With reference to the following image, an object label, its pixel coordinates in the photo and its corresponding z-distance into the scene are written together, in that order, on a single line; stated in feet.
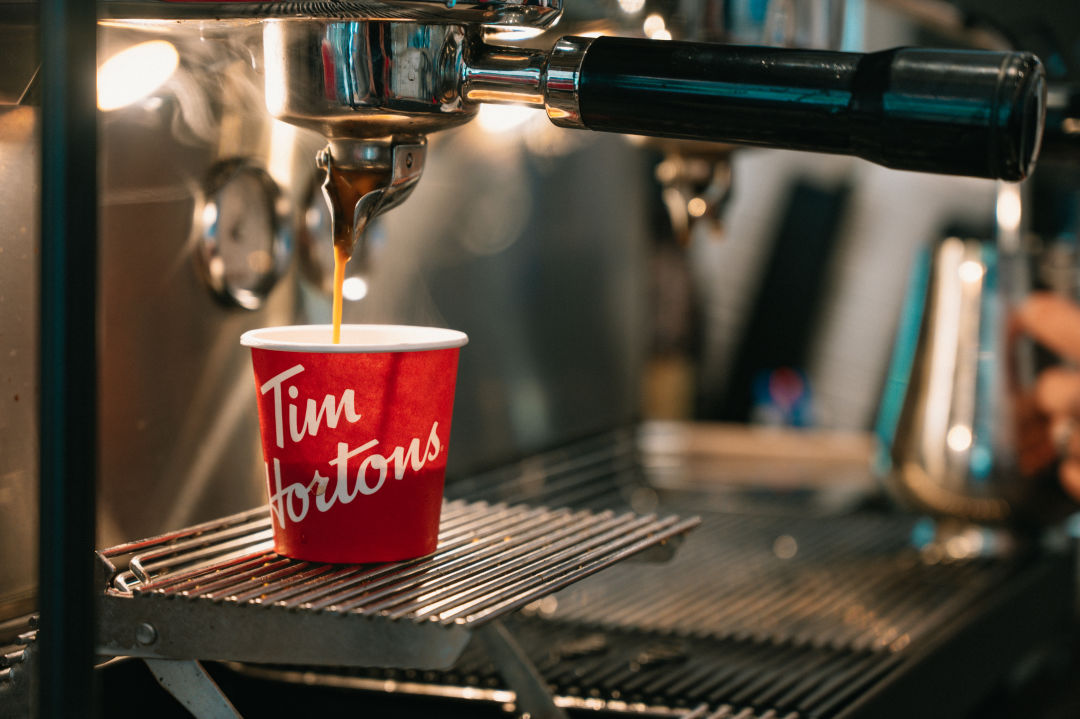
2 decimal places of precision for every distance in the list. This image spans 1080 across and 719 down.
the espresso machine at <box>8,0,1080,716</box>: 2.06
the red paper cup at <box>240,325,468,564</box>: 2.33
